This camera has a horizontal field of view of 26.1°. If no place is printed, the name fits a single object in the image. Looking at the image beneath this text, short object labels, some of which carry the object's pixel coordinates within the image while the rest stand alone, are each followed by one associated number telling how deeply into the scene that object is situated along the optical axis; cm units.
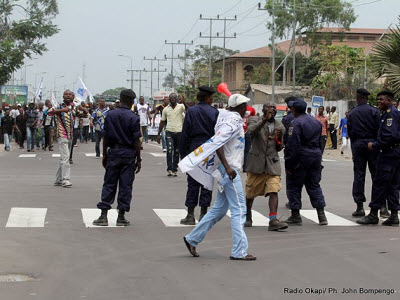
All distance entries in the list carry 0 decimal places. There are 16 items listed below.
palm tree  2553
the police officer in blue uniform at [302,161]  1206
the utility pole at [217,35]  8781
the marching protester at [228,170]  913
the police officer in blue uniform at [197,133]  1202
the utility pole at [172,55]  11066
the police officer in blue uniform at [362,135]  1286
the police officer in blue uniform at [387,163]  1198
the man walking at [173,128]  1973
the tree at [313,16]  9062
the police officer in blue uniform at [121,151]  1170
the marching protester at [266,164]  1151
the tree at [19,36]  4659
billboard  9053
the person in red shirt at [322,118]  2821
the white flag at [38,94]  4315
